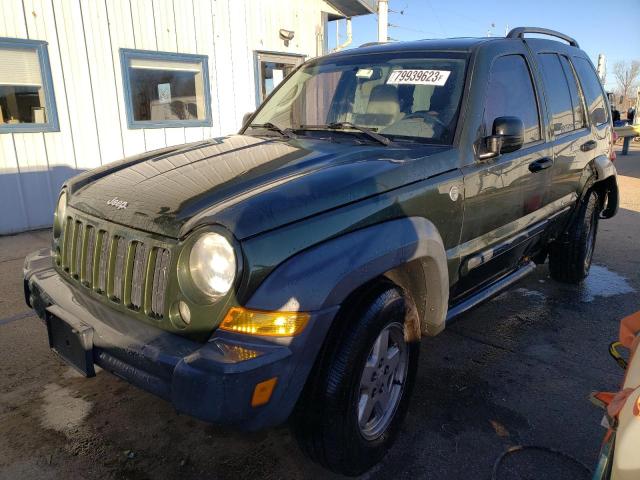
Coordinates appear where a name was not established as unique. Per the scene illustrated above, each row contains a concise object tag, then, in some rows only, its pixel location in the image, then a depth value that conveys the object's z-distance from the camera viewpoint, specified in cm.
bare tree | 5623
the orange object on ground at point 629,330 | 199
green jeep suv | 180
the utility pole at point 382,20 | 1145
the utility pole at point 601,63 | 1689
